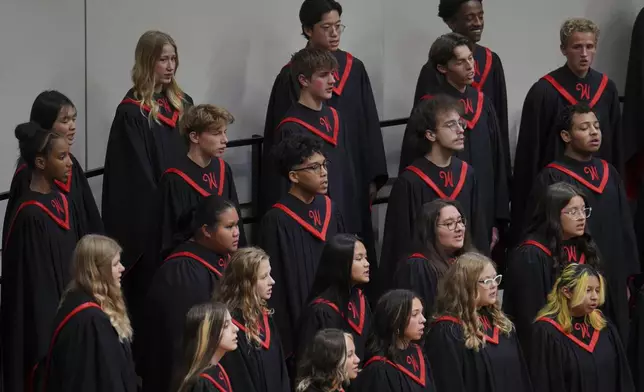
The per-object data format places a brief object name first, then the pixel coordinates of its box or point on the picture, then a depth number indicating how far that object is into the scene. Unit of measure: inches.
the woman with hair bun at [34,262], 653.3
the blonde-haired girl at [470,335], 612.7
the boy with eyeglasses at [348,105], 760.3
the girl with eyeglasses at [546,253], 682.2
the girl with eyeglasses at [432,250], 657.6
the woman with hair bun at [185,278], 642.2
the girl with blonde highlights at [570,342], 637.3
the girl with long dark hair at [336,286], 621.0
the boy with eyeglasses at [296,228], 676.1
